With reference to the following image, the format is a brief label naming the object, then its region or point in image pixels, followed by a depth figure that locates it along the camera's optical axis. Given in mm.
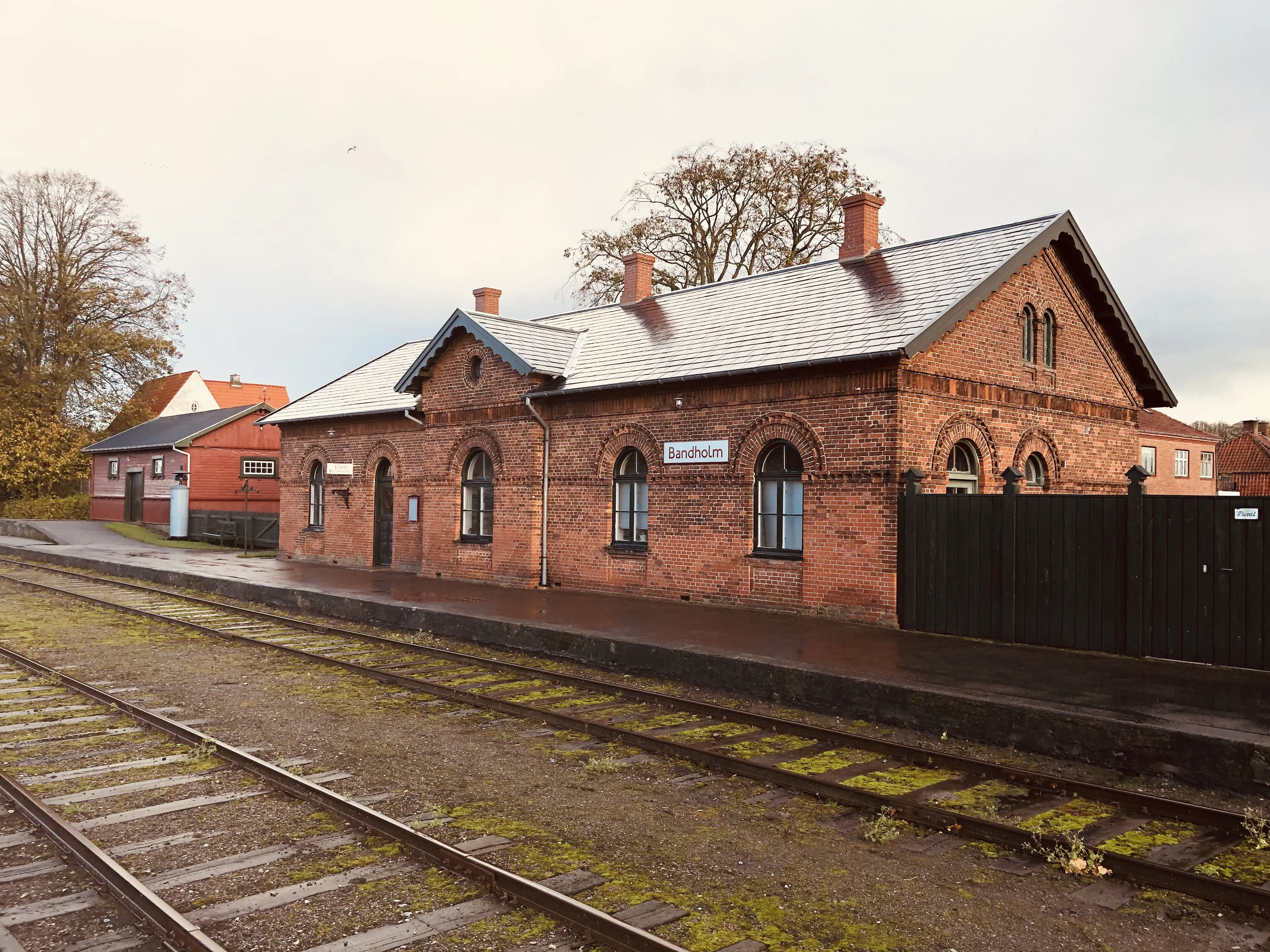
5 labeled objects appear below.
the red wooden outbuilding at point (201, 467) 34281
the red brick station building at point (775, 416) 13016
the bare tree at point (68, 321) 39875
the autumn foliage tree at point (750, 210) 32375
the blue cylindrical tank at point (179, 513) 32031
